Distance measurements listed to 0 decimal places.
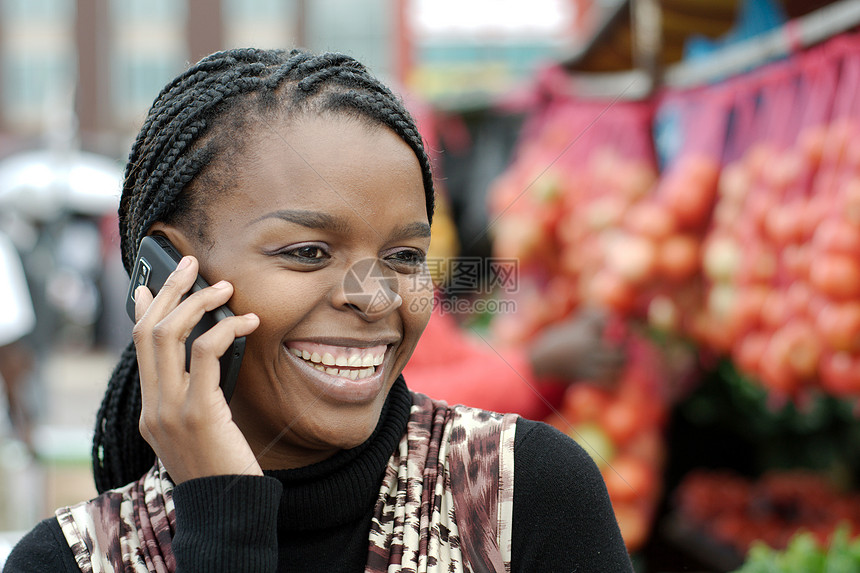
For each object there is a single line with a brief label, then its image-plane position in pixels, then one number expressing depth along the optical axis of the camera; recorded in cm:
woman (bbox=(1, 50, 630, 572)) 107
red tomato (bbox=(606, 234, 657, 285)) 252
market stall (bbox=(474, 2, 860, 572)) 203
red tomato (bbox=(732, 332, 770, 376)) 222
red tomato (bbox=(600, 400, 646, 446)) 275
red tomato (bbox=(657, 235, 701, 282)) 250
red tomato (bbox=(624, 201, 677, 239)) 252
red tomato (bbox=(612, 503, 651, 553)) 277
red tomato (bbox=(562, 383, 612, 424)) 282
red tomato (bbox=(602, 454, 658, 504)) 273
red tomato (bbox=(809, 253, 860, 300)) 187
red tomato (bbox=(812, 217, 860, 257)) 184
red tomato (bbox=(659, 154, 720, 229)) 245
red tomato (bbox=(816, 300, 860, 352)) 188
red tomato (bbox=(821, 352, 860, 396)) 192
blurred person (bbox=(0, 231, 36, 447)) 443
